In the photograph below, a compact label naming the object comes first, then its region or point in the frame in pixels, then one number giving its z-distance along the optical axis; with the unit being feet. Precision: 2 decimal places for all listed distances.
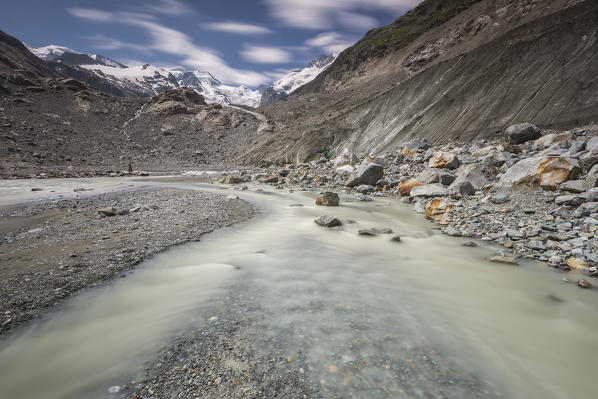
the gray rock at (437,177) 46.70
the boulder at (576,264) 19.34
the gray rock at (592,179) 28.37
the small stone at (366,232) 29.04
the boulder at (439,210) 32.96
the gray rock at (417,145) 74.01
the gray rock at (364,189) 56.50
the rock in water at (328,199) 45.55
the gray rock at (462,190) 39.70
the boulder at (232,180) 80.38
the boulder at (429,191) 42.67
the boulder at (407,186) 50.24
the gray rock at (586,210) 24.93
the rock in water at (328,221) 32.48
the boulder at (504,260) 20.77
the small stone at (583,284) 17.21
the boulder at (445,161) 53.11
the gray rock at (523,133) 53.57
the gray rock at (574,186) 29.66
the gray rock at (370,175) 60.54
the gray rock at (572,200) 27.14
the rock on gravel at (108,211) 33.22
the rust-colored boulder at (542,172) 32.22
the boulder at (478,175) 41.38
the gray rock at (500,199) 32.89
